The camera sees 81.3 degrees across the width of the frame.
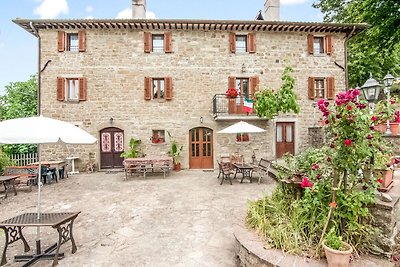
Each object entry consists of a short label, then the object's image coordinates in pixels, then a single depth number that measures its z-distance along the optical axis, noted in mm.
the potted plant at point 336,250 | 2588
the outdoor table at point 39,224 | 3420
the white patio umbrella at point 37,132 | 3416
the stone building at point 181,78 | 12156
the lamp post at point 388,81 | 7094
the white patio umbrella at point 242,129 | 9555
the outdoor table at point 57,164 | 9798
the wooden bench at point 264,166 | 8586
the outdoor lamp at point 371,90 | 4696
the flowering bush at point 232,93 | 11547
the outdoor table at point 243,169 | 8641
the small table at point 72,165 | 11750
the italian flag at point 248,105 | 11867
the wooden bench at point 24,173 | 8141
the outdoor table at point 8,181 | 7141
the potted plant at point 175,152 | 12023
